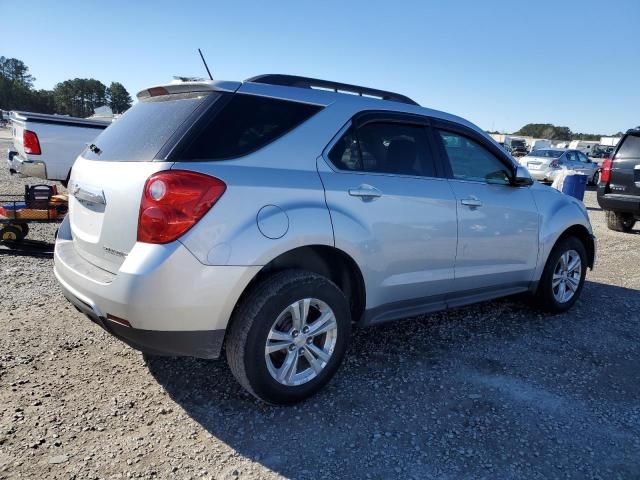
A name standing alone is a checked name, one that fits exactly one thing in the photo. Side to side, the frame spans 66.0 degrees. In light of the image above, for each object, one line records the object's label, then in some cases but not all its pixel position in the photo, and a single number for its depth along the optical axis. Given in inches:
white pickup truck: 311.7
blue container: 456.4
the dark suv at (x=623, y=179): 341.7
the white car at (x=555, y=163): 753.4
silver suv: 95.8
